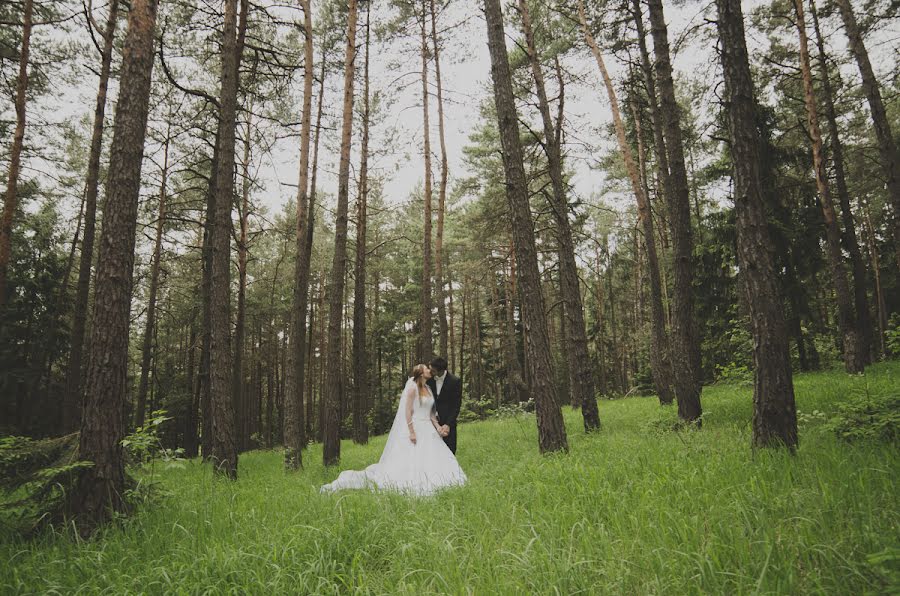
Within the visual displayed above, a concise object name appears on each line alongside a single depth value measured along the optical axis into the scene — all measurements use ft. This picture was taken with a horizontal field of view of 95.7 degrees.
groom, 24.35
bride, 19.65
